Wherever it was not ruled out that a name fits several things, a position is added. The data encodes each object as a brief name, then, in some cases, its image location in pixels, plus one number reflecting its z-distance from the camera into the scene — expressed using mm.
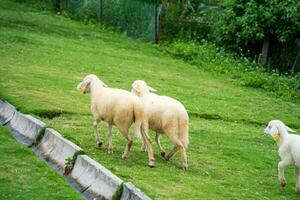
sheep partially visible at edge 10992
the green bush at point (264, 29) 25906
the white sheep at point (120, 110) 11344
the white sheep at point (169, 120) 11523
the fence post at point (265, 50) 27078
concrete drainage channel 9442
